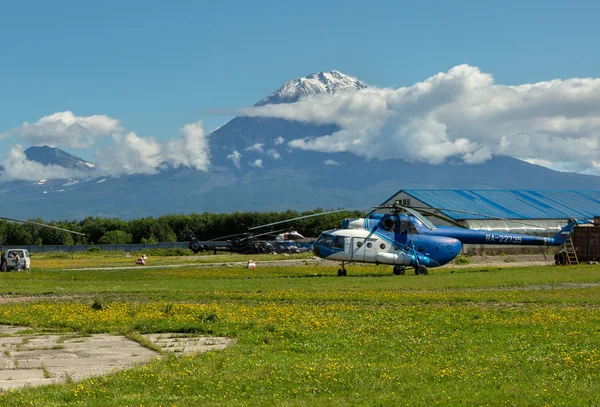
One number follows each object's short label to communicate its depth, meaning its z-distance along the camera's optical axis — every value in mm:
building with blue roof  100375
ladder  61688
